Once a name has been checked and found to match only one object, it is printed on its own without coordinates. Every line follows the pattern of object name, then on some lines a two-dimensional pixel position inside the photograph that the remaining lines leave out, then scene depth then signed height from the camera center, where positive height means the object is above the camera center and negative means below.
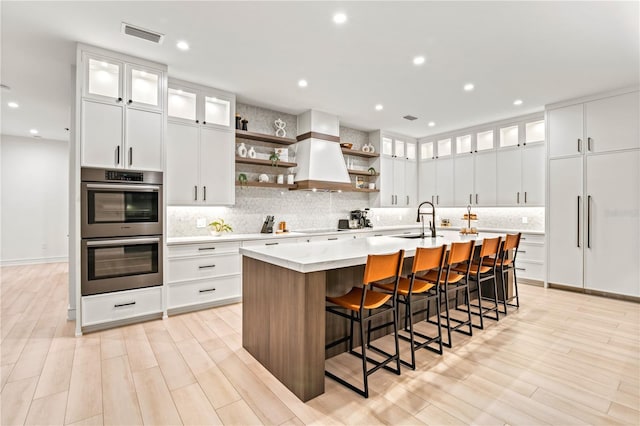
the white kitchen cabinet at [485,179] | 6.19 +0.70
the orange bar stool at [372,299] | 2.15 -0.65
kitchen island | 2.11 -0.66
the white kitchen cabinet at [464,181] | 6.54 +0.69
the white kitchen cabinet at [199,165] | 4.11 +0.64
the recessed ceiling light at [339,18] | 2.77 +1.73
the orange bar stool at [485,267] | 3.40 -0.61
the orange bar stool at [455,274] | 2.93 -0.62
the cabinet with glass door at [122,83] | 3.34 +1.43
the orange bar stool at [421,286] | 2.53 -0.62
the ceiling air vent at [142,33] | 2.93 +1.71
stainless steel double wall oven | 3.31 -0.20
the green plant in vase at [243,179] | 4.85 +0.51
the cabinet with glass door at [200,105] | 4.18 +1.49
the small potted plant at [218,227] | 4.57 -0.22
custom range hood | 5.27 +1.00
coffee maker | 6.54 -0.13
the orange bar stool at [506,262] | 3.82 -0.60
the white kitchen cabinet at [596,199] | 4.43 +0.22
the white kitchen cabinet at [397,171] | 6.84 +0.96
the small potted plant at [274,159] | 5.12 +0.87
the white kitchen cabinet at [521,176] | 5.58 +0.70
